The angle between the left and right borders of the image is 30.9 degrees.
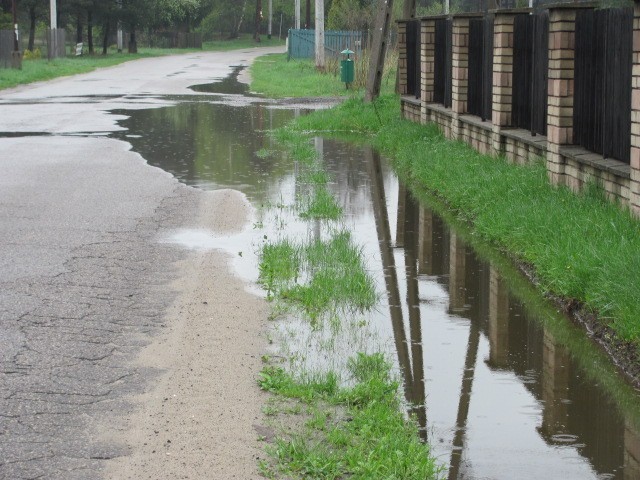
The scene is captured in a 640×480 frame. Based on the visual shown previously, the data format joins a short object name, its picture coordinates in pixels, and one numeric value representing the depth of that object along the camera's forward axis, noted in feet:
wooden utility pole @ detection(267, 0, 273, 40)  351.05
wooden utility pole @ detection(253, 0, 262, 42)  349.00
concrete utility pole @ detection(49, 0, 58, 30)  182.39
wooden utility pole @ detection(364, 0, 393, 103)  85.76
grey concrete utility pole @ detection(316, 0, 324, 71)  135.64
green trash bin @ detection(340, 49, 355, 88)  114.11
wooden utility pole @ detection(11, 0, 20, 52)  151.04
